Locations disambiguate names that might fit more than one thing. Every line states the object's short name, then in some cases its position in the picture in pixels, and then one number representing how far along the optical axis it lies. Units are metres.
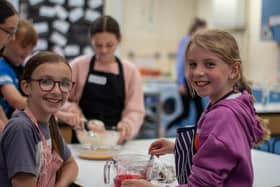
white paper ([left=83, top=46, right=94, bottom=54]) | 5.67
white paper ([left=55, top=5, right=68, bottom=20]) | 5.47
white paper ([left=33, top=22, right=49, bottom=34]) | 5.38
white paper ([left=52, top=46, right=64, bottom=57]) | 5.50
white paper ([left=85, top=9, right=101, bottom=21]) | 5.68
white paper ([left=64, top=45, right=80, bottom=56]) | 5.55
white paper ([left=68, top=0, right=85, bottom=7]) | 5.55
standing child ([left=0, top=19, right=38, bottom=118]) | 1.97
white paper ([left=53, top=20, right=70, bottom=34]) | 5.48
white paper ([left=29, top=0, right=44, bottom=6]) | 5.30
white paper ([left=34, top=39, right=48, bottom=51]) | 5.38
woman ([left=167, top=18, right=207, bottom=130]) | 4.89
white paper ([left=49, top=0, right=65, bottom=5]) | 5.43
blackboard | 5.35
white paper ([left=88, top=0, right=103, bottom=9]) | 5.69
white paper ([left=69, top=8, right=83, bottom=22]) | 5.57
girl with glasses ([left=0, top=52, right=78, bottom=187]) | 1.26
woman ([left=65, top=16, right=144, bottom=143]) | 2.36
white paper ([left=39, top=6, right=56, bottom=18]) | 5.37
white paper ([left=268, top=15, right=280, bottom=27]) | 5.52
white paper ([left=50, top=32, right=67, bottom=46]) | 5.47
